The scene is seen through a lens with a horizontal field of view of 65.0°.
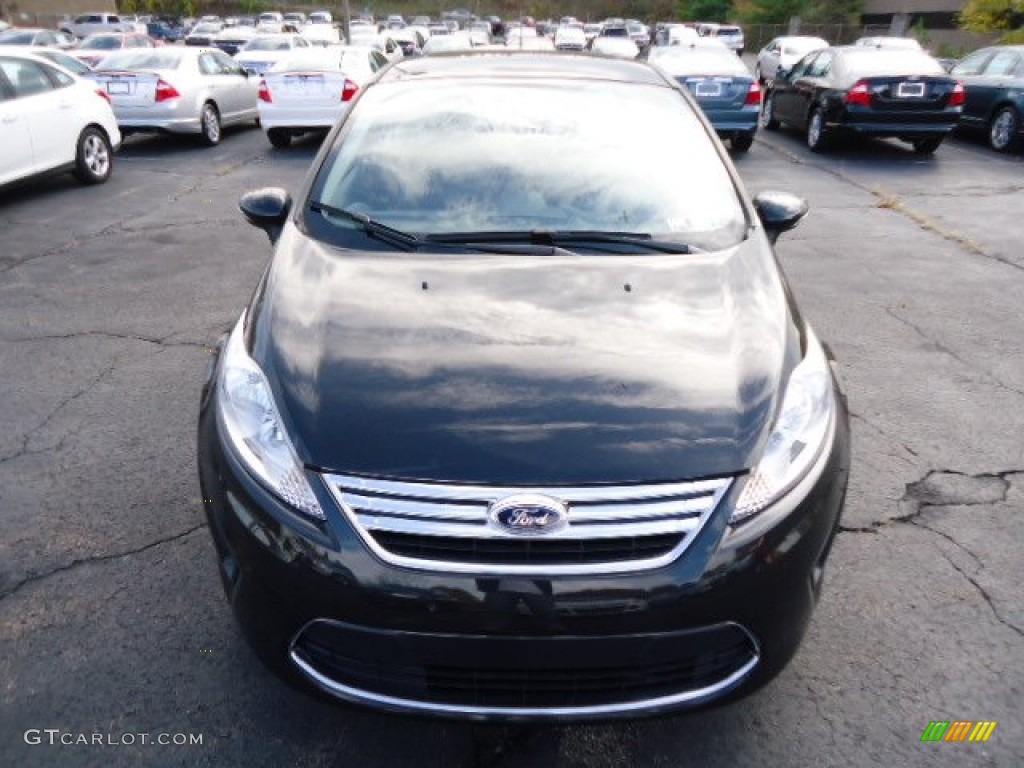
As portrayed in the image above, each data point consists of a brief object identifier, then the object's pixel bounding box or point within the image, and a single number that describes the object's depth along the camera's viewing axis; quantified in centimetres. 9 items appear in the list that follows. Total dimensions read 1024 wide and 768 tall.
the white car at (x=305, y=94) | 1190
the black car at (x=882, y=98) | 1118
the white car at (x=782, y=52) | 2603
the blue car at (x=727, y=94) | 1159
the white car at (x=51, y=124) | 812
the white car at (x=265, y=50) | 1936
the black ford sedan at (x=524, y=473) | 186
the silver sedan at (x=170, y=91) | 1188
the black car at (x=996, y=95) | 1186
